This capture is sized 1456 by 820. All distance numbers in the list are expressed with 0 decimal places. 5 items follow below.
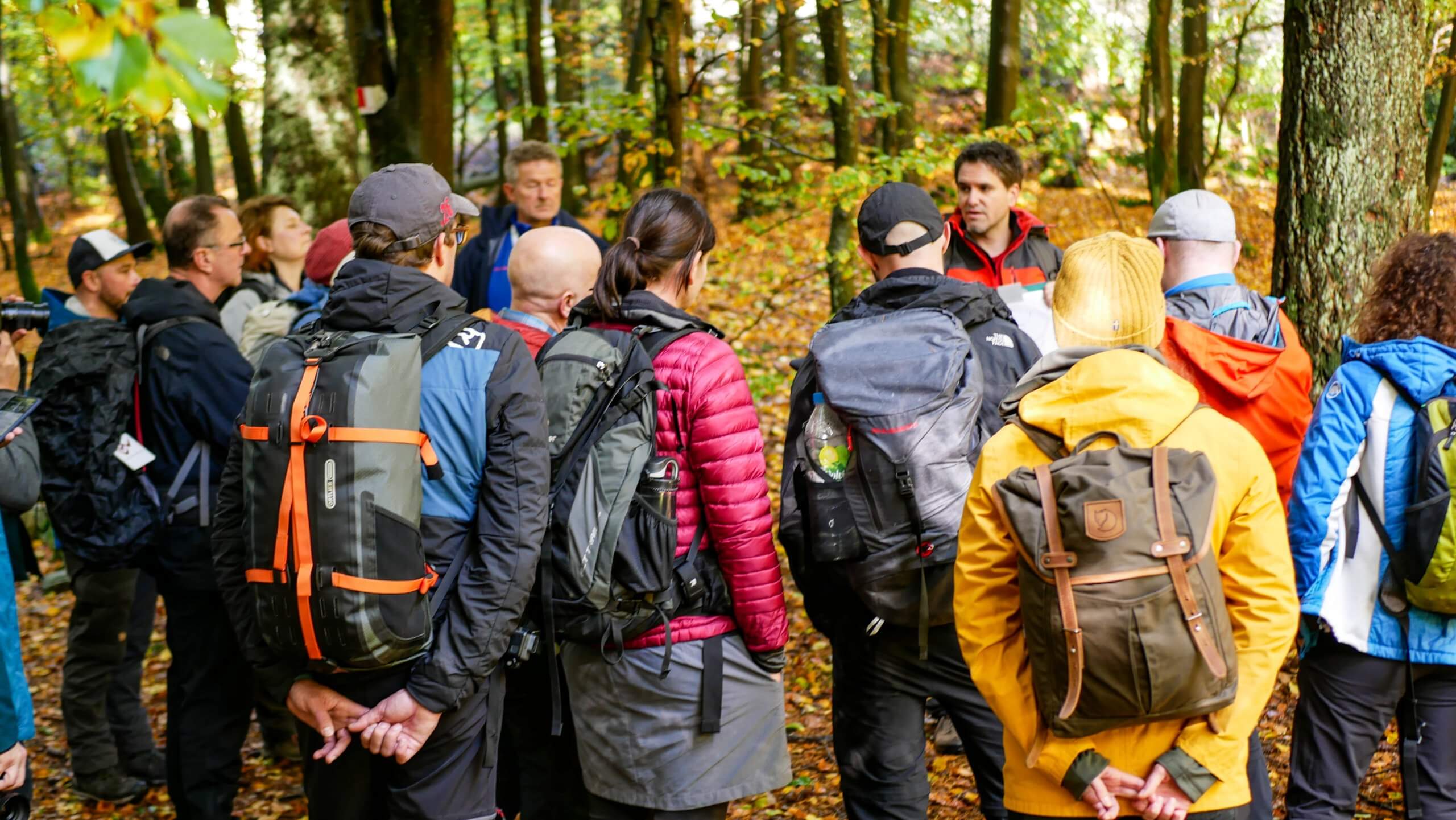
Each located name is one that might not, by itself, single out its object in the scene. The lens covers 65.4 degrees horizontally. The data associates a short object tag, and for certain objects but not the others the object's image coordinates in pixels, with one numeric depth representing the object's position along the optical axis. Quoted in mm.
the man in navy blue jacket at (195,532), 4156
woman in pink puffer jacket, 3055
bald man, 3680
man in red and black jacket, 5191
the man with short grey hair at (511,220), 5777
